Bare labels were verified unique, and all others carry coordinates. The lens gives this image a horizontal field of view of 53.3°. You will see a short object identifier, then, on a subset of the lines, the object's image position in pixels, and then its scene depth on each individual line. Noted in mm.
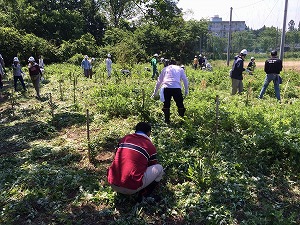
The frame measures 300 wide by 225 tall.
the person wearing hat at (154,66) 15289
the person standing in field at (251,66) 15761
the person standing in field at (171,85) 6090
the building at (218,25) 103625
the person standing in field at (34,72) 10086
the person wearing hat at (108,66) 15125
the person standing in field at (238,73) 9047
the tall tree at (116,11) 42125
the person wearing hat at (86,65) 15555
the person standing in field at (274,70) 8648
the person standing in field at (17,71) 11438
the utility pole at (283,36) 14875
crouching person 3541
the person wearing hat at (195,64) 21859
